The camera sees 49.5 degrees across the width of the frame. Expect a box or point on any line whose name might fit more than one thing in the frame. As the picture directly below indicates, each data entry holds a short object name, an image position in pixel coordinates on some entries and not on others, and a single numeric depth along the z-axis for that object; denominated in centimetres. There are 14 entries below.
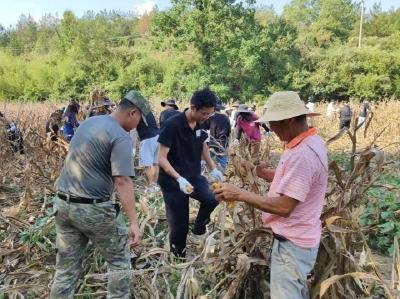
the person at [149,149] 635
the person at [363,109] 1627
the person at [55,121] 747
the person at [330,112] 2028
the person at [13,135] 693
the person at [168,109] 641
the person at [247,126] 653
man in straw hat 206
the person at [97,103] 680
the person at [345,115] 1531
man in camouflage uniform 280
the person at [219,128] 653
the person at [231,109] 1199
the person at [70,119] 746
